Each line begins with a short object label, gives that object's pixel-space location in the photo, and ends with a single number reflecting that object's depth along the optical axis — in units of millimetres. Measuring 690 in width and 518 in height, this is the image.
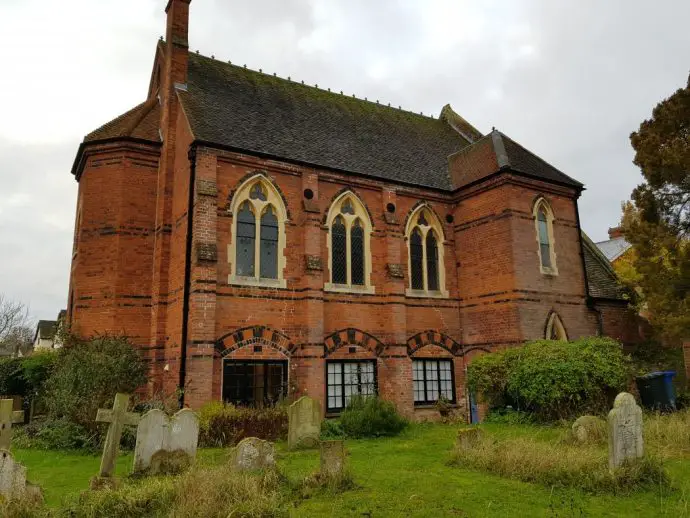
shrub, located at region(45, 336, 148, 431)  12875
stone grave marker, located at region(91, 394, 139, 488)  8156
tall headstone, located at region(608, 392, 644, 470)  8148
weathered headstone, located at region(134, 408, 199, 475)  8703
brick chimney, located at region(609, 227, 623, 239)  46100
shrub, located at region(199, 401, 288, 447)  13055
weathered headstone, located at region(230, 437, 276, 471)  8727
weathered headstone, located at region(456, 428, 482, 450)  10312
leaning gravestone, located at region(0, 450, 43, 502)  6875
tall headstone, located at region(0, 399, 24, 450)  7941
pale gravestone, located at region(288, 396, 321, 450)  12281
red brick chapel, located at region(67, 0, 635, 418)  15859
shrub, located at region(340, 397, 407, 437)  14156
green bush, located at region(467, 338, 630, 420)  14633
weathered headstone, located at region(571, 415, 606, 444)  10909
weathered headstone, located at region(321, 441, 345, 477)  8133
